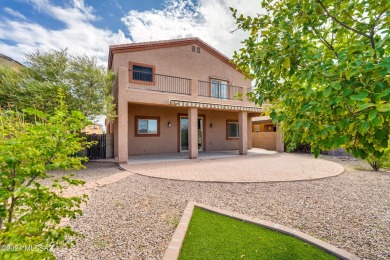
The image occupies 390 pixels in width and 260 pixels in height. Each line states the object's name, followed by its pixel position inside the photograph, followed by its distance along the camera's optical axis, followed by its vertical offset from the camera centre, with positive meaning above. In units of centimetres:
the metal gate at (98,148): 1579 -121
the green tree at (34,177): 188 -51
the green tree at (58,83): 1261 +371
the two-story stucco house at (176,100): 1464 +279
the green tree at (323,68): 201 +90
